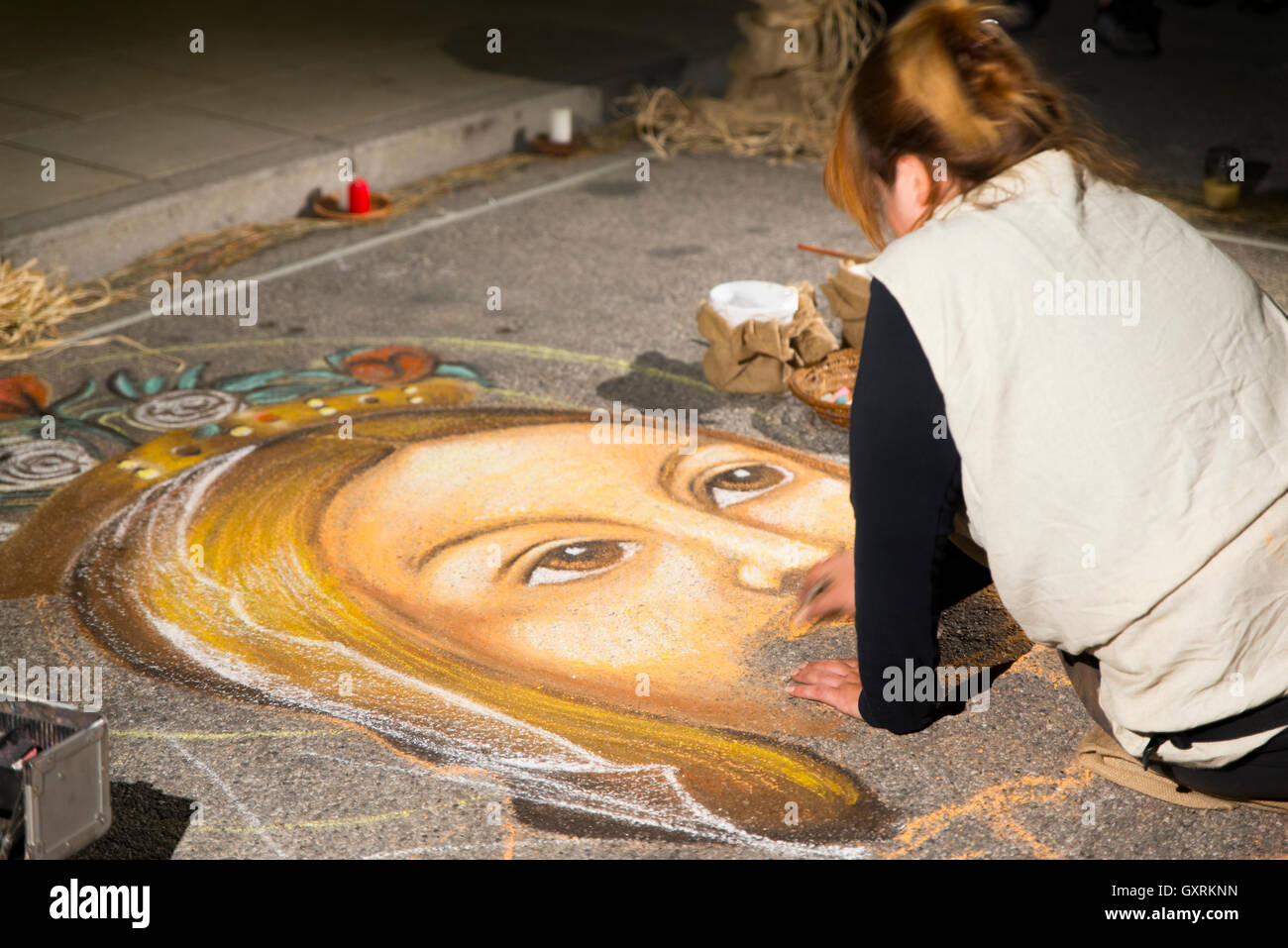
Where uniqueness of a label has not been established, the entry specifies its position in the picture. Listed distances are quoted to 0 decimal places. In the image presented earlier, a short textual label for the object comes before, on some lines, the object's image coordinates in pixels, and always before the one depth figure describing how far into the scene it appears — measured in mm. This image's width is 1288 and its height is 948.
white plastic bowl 3568
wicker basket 3254
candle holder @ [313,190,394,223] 4801
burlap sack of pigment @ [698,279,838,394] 3486
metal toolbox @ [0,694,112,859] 1743
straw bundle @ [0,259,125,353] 3736
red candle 4809
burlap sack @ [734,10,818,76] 5715
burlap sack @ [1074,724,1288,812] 2076
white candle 5652
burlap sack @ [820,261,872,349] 3592
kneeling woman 1721
